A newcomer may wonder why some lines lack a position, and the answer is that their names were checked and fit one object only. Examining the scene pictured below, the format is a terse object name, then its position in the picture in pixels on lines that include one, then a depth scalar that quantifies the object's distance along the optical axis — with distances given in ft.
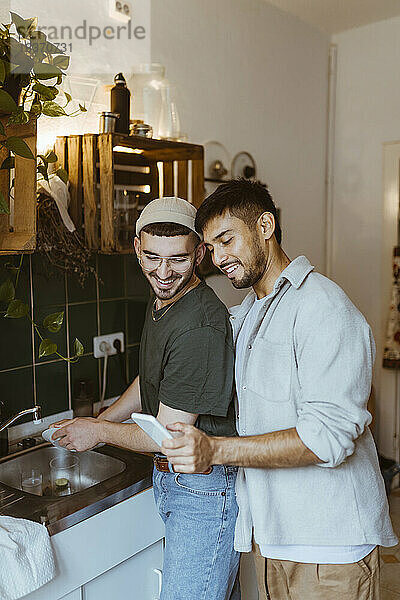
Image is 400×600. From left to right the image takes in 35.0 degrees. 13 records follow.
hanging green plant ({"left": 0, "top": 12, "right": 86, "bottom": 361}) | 5.61
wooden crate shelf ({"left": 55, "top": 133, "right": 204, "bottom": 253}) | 6.98
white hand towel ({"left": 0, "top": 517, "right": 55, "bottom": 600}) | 4.86
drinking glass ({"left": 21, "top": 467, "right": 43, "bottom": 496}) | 6.65
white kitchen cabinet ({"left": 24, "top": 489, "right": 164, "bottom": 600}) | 5.38
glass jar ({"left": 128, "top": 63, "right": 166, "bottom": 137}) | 8.16
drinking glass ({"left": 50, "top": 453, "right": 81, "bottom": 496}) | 6.74
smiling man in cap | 5.27
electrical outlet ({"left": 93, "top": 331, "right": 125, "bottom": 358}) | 8.08
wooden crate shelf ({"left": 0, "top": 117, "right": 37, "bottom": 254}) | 5.94
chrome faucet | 6.07
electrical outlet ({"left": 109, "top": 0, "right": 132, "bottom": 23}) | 7.93
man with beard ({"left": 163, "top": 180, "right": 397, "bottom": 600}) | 4.67
